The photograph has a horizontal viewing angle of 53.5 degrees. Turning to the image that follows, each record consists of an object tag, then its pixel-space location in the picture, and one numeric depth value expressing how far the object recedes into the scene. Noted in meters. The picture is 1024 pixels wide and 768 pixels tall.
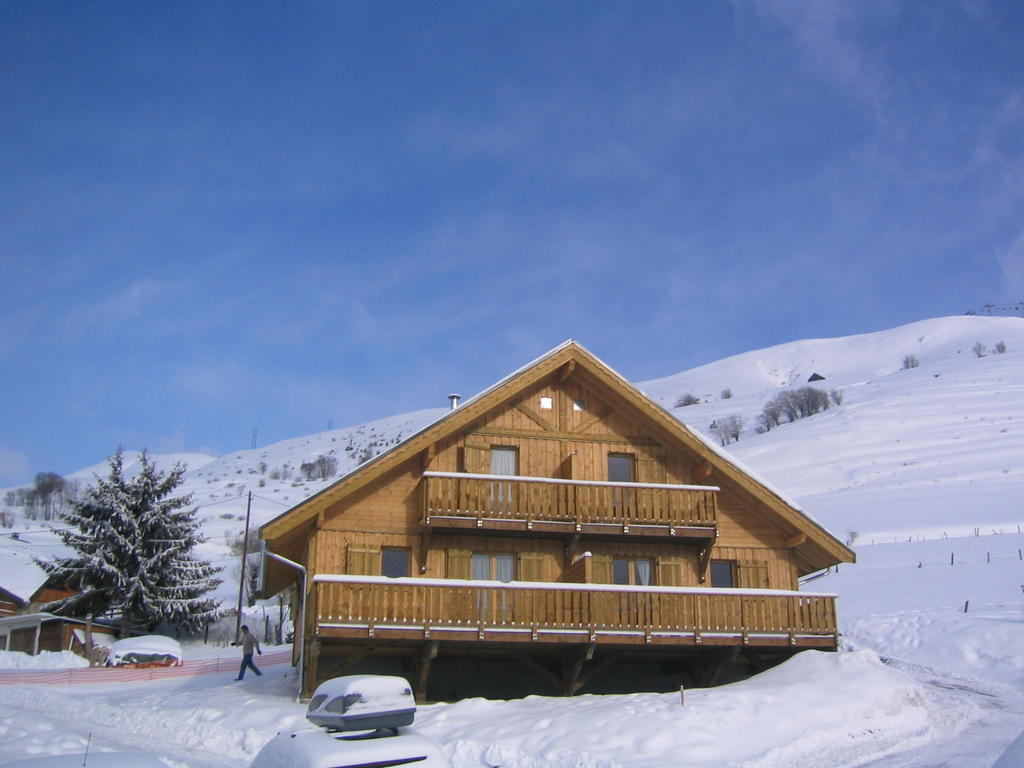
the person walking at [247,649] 25.08
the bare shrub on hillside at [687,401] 162.12
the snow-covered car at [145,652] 35.41
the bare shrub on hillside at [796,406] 121.81
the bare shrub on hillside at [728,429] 116.90
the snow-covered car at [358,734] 10.17
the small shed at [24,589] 51.34
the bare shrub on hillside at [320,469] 132.75
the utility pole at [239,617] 44.56
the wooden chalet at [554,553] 21.59
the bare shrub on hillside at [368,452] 137.69
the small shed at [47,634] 43.53
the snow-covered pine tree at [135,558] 42.22
